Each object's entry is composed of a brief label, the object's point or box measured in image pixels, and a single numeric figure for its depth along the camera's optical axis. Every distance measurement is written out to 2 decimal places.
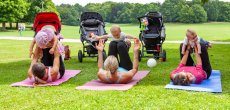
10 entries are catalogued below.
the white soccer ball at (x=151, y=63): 8.88
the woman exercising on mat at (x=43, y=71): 6.80
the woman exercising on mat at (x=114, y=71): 6.54
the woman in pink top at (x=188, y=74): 6.54
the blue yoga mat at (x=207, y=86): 6.21
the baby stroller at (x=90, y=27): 10.71
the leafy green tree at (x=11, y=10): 50.09
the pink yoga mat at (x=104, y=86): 6.44
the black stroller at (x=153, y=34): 10.74
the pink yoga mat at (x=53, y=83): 6.95
